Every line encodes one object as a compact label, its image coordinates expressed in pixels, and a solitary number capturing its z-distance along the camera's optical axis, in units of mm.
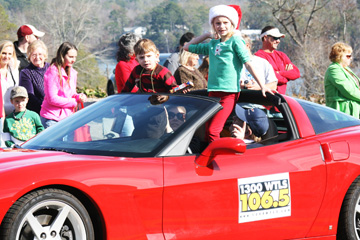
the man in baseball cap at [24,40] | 12557
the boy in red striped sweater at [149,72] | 9776
